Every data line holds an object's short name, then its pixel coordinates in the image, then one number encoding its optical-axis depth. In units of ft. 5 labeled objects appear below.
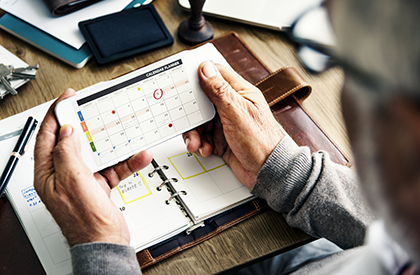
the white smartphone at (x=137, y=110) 1.95
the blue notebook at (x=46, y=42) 2.64
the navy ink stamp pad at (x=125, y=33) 2.66
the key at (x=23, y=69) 2.47
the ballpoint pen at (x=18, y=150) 1.96
